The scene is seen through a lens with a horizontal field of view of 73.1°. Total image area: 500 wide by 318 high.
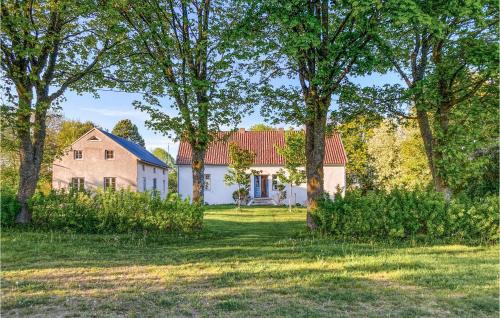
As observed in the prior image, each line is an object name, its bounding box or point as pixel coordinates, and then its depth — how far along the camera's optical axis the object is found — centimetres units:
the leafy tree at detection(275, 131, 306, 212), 2160
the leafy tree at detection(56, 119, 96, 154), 3293
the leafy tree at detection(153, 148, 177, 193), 4472
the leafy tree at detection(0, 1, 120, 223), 998
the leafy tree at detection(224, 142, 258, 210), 2255
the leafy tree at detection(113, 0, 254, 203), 1055
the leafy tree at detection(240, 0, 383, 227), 856
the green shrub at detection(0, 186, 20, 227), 1036
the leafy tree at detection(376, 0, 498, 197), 879
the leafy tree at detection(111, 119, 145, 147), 5156
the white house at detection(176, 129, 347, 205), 2881
